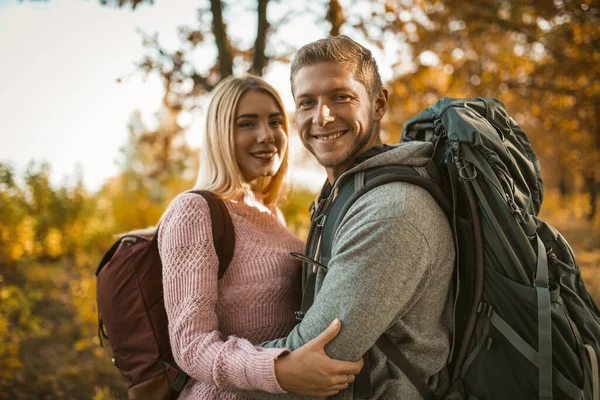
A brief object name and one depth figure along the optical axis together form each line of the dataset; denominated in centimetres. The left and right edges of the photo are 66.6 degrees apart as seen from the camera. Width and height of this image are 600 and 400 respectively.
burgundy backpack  220
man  164
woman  177
